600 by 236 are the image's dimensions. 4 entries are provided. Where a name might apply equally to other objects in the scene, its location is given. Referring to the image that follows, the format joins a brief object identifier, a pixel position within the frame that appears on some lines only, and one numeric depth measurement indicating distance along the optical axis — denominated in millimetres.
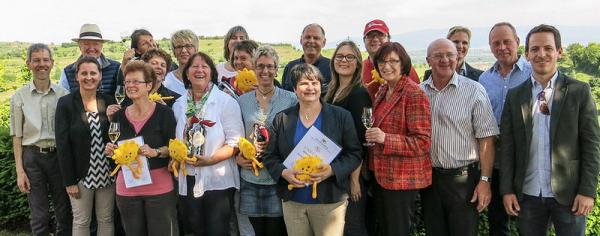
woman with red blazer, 3832
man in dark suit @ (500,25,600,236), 3707
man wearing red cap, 5469
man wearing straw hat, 5848
